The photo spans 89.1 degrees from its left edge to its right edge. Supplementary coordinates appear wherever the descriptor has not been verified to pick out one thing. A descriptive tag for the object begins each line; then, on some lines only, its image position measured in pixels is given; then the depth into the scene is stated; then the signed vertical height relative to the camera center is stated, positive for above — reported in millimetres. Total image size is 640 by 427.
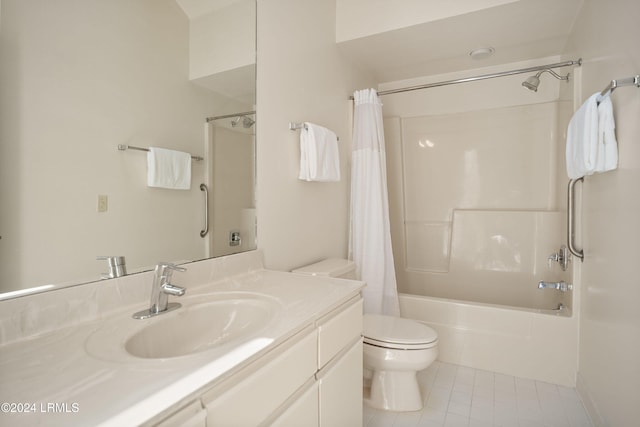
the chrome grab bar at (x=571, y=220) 1930 -57
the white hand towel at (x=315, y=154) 1819 +318
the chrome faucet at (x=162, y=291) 964 -245
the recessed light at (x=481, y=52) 2443 +1213
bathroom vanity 545 -315
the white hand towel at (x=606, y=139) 1377 +306
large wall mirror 798 +237
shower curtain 2299 -17
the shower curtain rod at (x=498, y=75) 2036 +950
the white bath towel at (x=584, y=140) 1424 +327
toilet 1646 -743
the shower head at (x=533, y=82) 2219 +885
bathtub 2002 -833
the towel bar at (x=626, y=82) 1183 +483
